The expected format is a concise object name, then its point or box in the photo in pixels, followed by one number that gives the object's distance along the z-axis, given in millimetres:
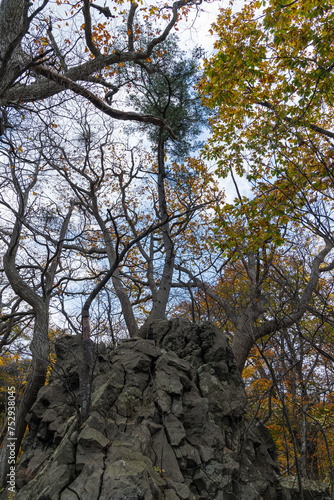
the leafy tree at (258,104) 5469
